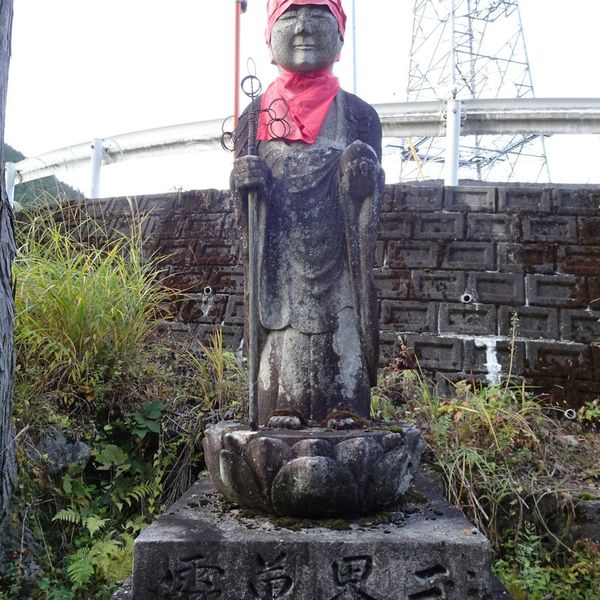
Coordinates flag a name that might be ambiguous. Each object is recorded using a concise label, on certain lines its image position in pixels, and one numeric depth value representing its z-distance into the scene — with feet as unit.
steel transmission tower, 34.47
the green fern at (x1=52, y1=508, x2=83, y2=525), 11.41
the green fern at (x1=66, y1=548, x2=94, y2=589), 10.11
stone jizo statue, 9.27
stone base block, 6.59
